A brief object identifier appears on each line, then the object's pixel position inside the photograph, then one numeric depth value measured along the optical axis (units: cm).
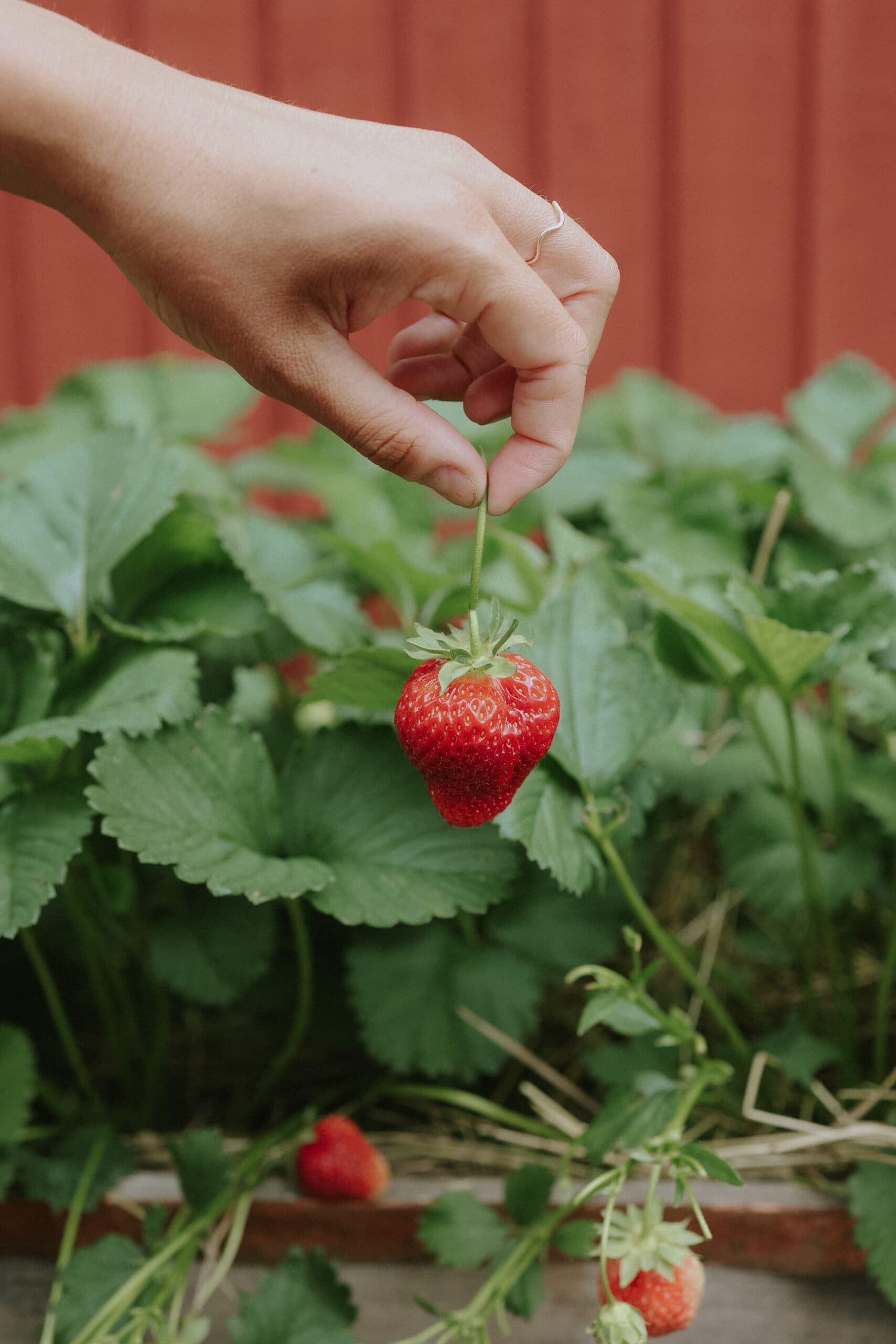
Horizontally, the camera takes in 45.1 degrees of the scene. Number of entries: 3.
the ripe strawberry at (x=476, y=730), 48
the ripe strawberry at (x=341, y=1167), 72
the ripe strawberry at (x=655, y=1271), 52
